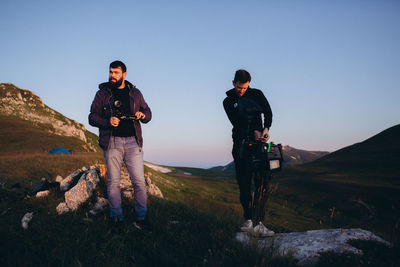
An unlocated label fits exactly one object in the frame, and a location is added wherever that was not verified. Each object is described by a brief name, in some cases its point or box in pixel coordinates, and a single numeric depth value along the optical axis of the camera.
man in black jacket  5.56
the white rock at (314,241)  4.20
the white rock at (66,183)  8.44
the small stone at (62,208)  6.68
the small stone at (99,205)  6.77
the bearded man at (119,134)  5.93
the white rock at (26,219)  5.99
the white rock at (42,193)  8.05
